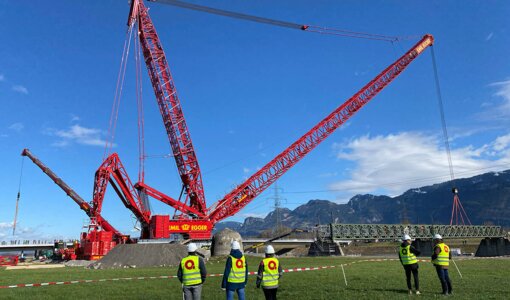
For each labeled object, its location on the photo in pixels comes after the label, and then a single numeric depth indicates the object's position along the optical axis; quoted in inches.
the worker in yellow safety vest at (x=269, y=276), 380.8
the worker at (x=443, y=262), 506.9
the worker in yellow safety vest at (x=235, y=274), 373.4
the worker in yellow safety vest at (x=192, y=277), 378.6
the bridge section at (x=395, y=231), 2613.2
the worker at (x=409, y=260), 530.2
